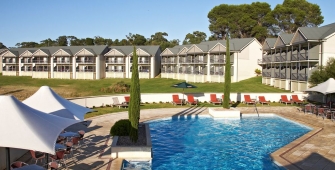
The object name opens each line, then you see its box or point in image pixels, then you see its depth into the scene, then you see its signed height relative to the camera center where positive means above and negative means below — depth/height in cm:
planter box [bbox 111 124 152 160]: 1141 -267
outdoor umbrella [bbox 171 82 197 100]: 2555 -17
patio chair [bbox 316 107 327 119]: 2030 -198
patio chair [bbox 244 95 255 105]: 2700 -155
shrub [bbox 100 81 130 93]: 3353 -58
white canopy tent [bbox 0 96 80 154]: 615 -99
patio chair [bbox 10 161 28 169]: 795 -219
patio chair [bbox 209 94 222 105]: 2655 -153
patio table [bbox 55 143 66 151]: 1019 -222
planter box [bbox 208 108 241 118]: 2166 -225
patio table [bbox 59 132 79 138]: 1225 -214
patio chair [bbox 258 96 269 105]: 2719 -155
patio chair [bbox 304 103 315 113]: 2213 -190
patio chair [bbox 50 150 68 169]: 953 -235
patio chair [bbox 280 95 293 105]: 2720 -155
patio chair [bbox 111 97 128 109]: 2423 -171
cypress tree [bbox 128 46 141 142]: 1276 -65
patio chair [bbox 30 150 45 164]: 954 -234
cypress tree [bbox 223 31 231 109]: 2252 +0
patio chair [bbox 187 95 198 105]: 2661 -157
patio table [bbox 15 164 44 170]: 723 -207
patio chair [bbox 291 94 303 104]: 2703 -147
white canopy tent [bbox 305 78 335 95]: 1873 -26
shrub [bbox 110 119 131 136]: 1352 -213
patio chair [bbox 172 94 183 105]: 2653 -153
